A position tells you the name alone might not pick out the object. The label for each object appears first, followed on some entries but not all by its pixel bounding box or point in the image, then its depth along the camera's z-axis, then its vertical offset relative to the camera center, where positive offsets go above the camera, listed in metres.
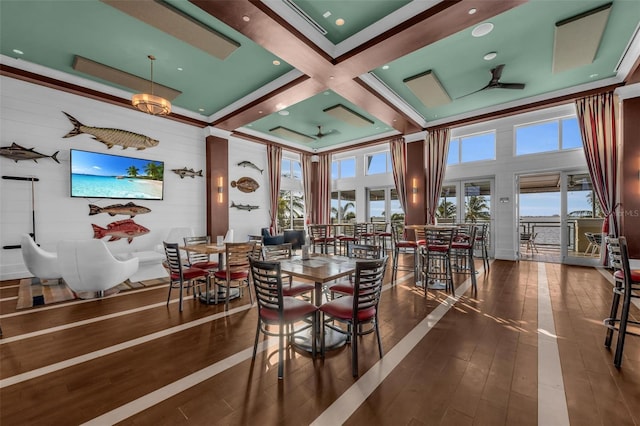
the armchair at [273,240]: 7.52 -0.78
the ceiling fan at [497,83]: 4.77 +2.38
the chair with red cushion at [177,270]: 3.46 -0.80
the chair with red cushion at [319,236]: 7.03 -0.67
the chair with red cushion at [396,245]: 4.89 -0.66
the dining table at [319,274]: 2.41 -0.57
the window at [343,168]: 10.32 +1.74
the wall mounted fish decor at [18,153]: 4.65 +1.10
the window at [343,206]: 10.41 +0.23
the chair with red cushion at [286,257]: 2.98 -0.59
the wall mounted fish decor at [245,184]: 8.25 +0.91
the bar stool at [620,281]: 2.23 -0.62
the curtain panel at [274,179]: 9.16 +1.16
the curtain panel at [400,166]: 8.22 +1.41
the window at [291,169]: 10.10 +1.68
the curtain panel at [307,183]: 10.40 +1.14
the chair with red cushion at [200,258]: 4.14 -0.82
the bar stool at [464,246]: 4.41 -0.64
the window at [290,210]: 9.94 +0.09
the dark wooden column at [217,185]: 7.33 +0.79
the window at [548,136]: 6.27 +1.82
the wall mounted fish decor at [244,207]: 8.24 +0.19
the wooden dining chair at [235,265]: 3.53 -0.71
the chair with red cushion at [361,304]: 2.13 -0.80
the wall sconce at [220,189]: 7.54 +0.68
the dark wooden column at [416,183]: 7.73 +0.83
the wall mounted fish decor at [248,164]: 8.39 +1.55
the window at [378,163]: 9.48 +1.76
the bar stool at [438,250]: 4.21 -0.65
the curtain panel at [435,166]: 7.48 +1.27
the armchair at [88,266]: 3.74 -0.74
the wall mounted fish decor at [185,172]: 6.84 +1.07
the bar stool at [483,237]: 5.85 -0.60
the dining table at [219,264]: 3.76 -0.79
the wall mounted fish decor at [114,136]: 5.36 +1.69
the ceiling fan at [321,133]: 7.98 +2.49
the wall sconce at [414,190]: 7.83 +0.63
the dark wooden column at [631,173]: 5.07 +0.70
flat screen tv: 5.37 +0.82
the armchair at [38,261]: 4.30 -0.76
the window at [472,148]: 7.34 +1.79
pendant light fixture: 4.09 +1.73
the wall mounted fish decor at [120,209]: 5.60 +0.10
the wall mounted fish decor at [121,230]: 5.64 -0.37
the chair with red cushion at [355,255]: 2.94 -0.58
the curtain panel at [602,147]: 5.43 +1.31
